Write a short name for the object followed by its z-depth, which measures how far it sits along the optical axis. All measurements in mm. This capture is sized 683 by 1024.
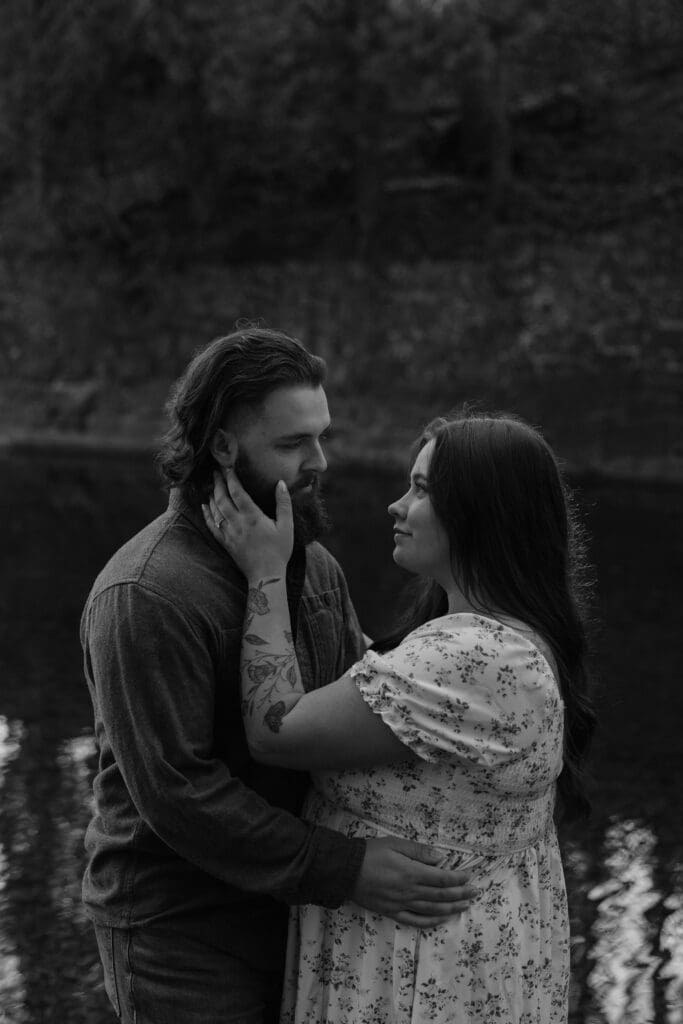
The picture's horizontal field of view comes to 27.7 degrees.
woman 2311
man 2365
